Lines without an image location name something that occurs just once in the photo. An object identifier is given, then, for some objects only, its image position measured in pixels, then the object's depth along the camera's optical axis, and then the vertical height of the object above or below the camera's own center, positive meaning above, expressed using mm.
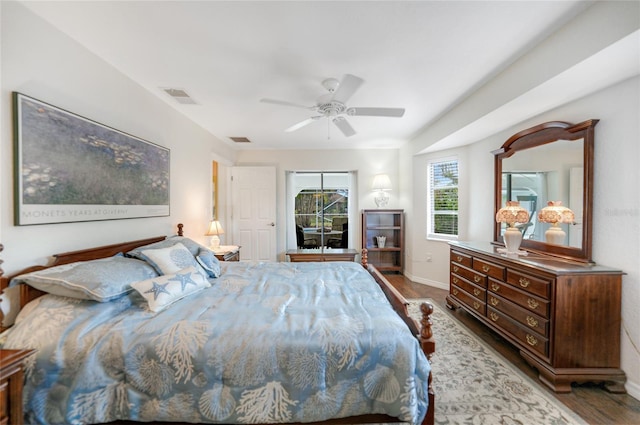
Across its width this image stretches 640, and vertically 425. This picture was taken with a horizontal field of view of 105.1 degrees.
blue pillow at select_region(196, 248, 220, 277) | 2373 -546
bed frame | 1332 -665
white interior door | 4977 -82
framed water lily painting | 1518 +299
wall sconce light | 4973 +409
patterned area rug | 1611 -1368
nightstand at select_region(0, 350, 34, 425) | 1071 -806
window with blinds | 4129 +148
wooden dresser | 1831 -880
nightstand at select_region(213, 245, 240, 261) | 3323 -638
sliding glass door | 5410 -67
